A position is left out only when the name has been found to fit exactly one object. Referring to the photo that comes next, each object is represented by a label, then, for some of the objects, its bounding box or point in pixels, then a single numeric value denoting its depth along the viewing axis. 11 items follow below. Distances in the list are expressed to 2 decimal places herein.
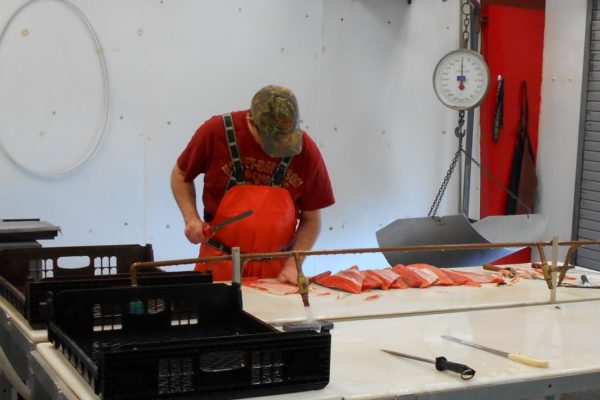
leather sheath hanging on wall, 5.69
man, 3.12
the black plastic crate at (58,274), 2.15
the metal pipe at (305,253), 2.38
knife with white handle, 2.02
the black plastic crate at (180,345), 1.55
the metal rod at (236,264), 2.52
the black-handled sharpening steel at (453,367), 1.88
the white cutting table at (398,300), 2.57
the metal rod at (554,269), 2.88
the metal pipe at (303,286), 2.61
